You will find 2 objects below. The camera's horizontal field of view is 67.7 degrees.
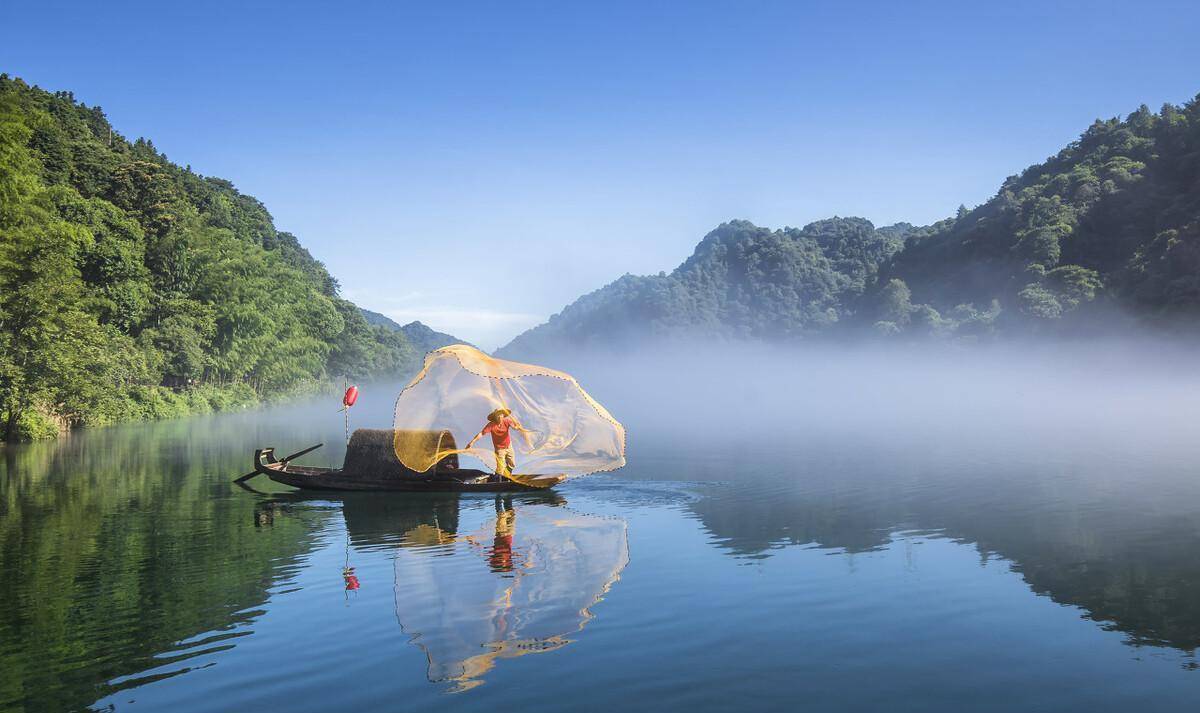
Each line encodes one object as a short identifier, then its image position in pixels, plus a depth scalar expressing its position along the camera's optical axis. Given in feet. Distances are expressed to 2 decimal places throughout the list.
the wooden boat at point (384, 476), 84.58
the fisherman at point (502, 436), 85.15
